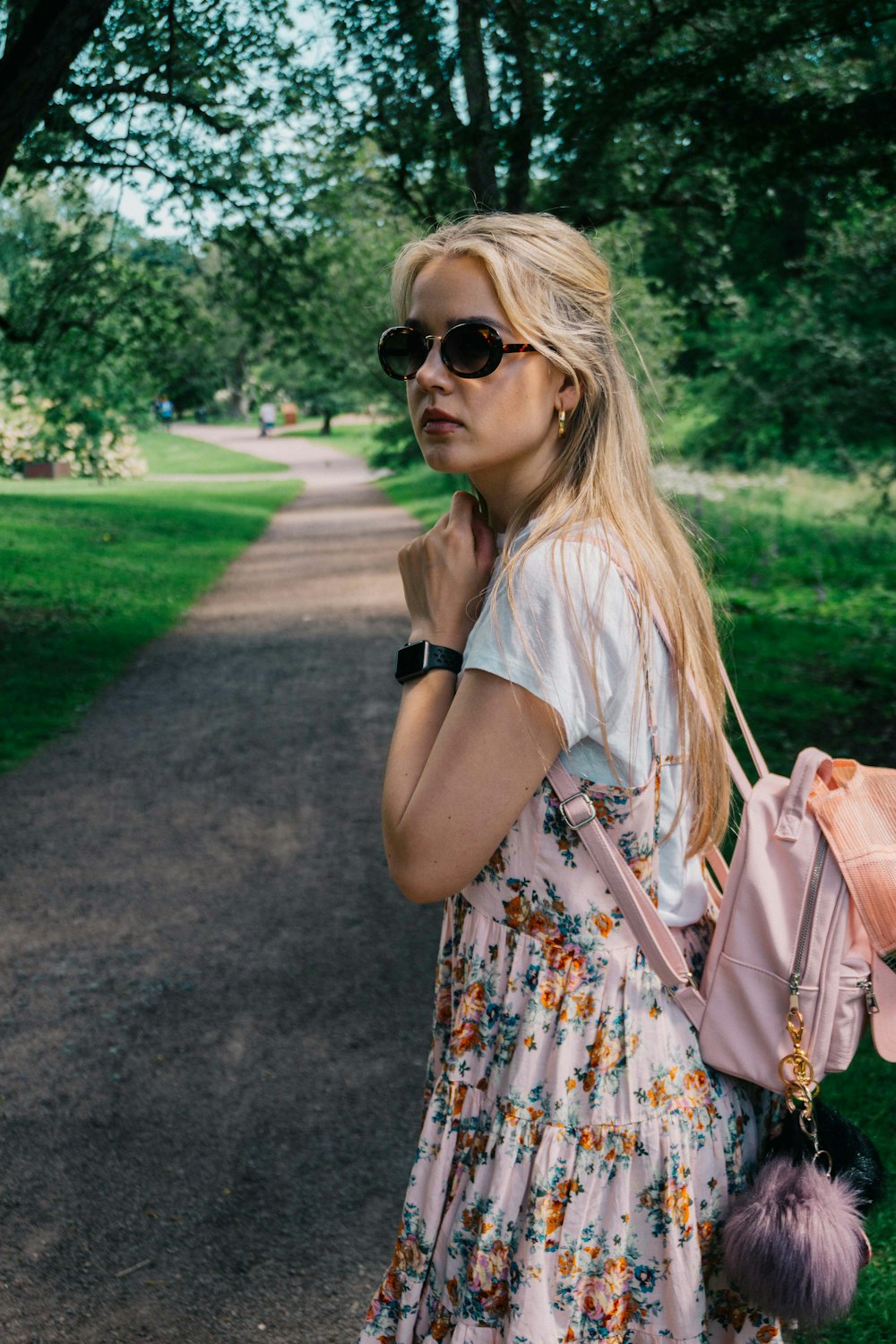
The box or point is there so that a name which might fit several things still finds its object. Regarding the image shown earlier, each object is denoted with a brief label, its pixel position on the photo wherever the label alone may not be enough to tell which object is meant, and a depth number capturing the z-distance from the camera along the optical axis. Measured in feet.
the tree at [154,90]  22.65
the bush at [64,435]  57.52
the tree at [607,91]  19.77
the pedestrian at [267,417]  206.69
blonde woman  5.08
